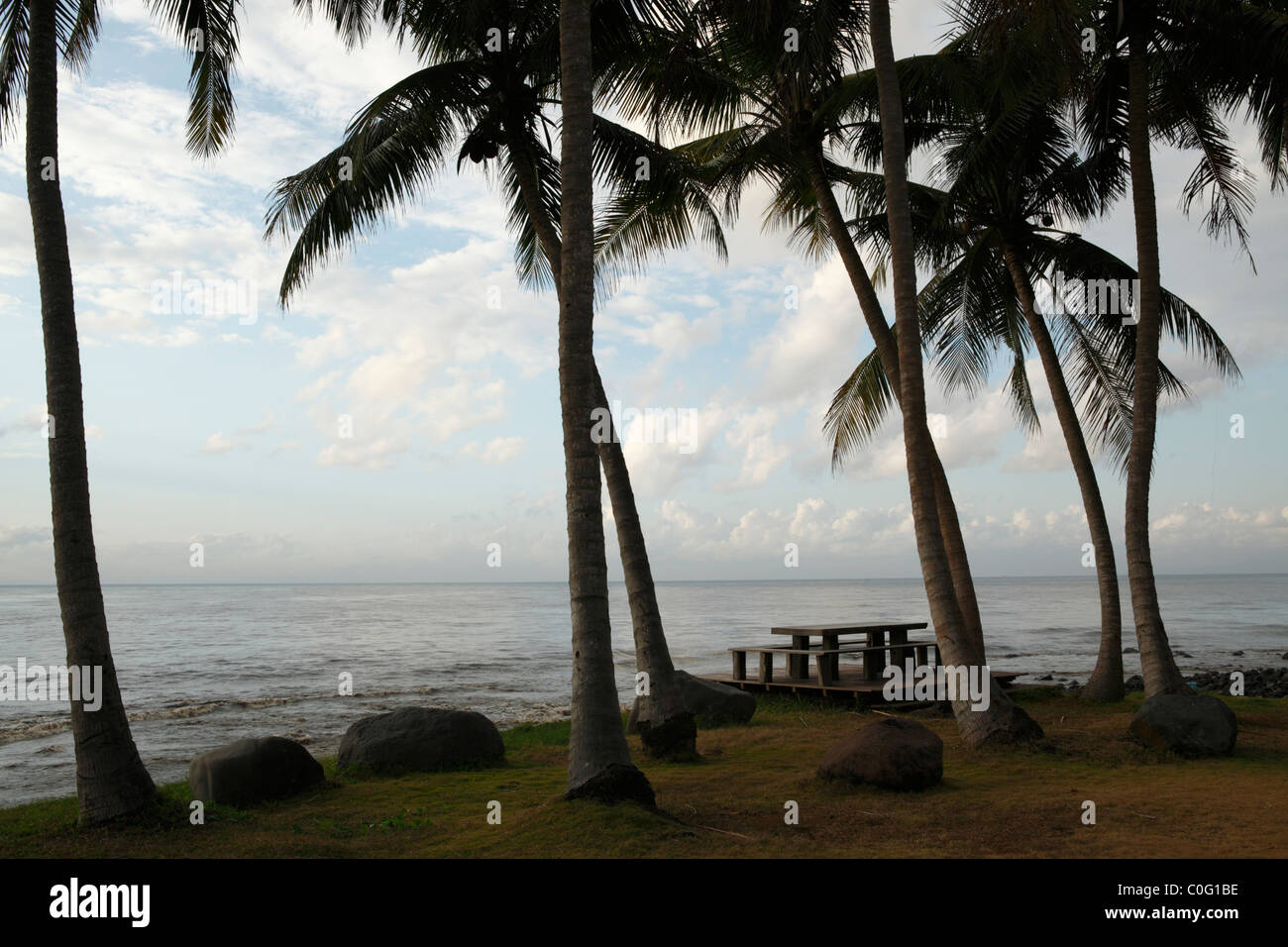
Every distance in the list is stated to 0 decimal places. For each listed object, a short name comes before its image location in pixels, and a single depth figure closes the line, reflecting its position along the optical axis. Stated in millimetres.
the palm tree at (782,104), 9914
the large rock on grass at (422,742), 9719
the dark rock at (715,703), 12672
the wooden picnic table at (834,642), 15289
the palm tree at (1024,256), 13422
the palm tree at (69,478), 6832
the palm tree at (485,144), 10094
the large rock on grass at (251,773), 8086
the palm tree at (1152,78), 10445
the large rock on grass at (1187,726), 9398
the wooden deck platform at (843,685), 14109
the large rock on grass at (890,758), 7855
